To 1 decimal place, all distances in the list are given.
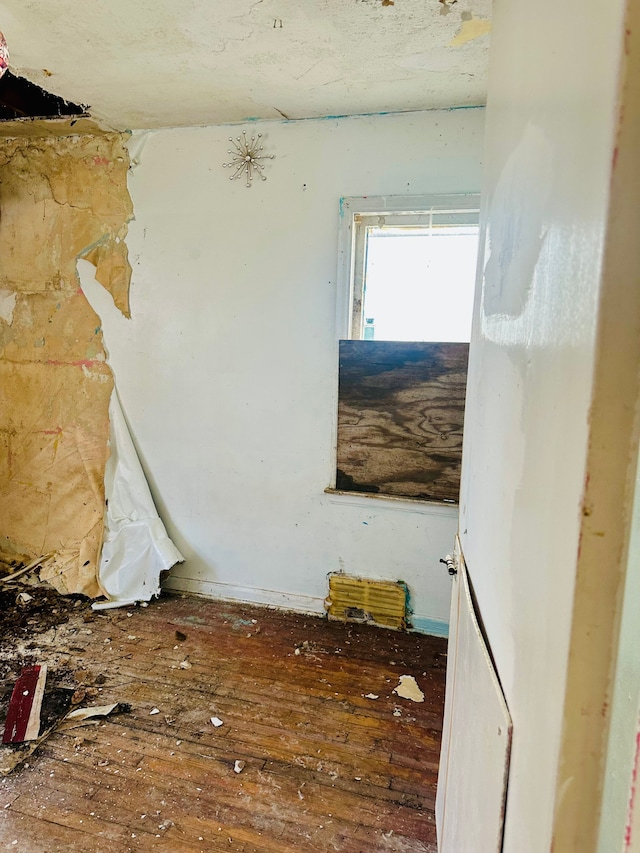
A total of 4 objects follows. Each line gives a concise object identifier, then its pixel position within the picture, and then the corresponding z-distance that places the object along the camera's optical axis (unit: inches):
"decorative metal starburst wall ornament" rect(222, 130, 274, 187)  94.8
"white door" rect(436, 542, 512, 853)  24.3
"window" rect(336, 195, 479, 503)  89.6
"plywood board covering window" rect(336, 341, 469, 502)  91.1
